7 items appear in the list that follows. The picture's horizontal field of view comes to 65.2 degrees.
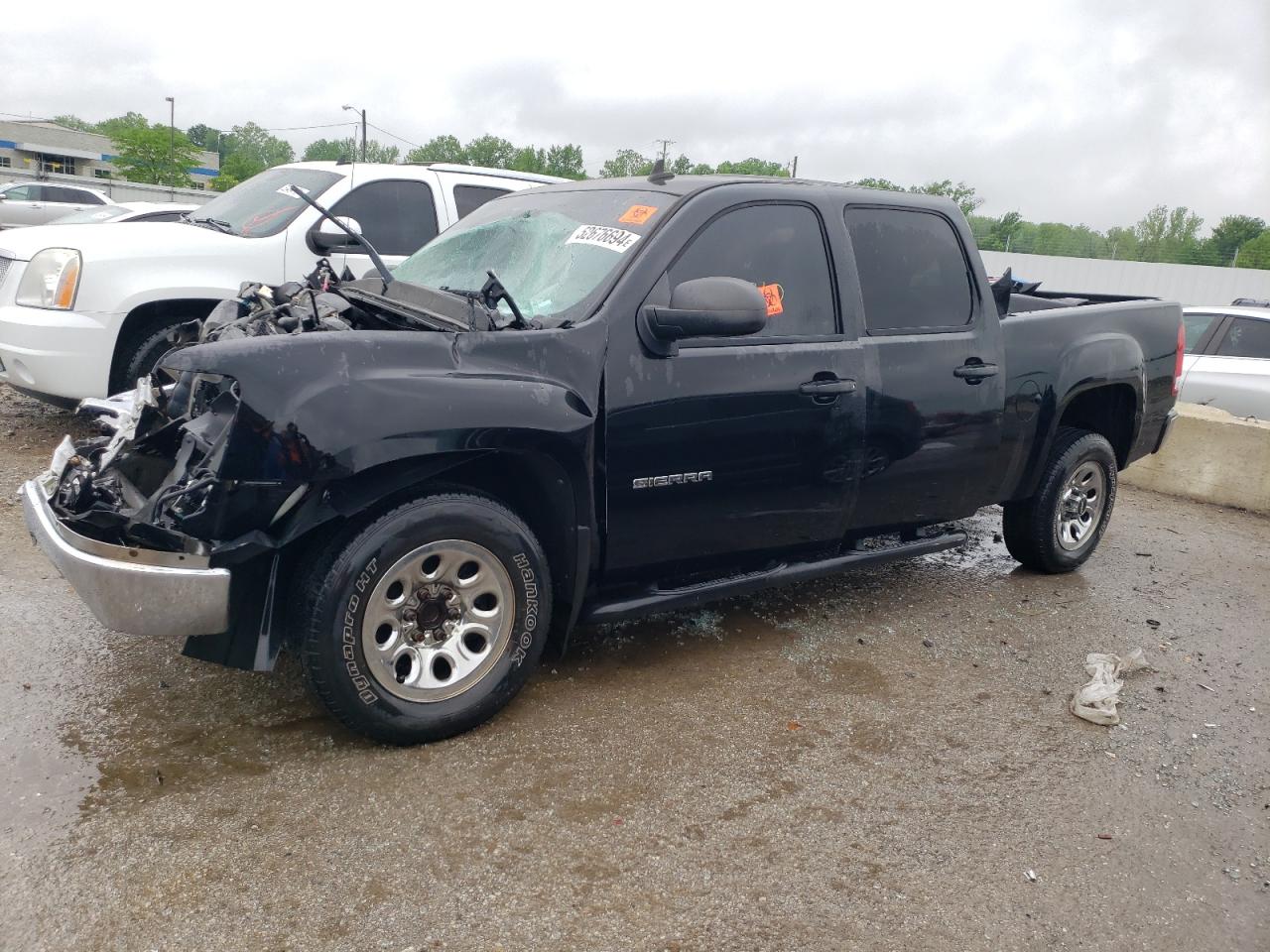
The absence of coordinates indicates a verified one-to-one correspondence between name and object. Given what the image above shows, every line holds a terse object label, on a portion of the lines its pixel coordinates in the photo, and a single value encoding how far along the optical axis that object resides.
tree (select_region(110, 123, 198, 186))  63.00
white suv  5.79
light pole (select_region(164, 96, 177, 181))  63.78
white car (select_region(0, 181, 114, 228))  25.02
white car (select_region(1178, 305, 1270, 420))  8.61
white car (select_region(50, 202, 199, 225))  10.19
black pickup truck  2.87
